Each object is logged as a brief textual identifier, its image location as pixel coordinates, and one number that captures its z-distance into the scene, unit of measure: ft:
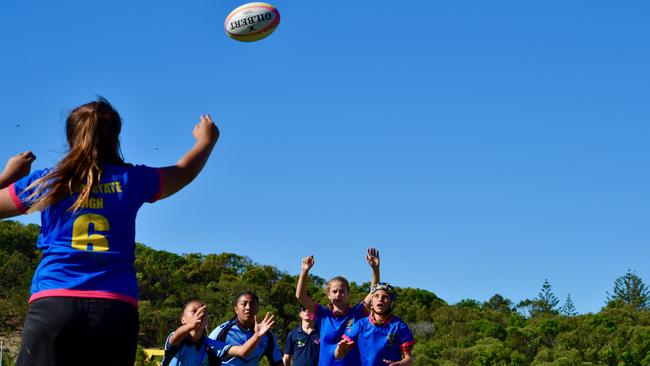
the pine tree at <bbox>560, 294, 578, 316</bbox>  320.99
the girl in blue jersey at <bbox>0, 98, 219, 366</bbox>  10.91
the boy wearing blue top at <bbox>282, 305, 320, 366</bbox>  41.22
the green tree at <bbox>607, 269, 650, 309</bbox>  325.42
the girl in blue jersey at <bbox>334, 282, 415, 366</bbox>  32.78
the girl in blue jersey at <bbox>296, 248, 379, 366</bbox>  36.22
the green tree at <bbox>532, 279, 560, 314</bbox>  319.06
